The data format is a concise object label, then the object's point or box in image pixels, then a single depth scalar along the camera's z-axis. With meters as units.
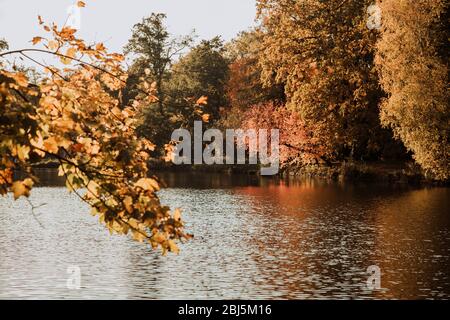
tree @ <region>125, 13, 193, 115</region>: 81.81
